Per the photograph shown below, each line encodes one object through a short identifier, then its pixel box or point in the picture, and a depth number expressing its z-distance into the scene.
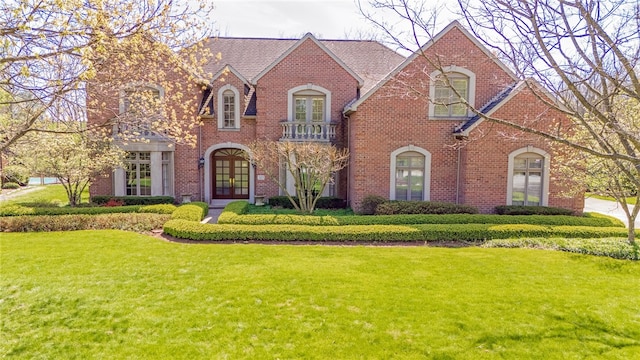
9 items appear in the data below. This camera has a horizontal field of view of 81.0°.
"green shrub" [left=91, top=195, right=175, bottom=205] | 16.17
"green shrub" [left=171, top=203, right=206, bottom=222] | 12.46
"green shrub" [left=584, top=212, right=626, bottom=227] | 12.47
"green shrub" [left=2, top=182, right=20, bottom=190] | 25.38
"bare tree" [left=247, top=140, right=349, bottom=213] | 13.53
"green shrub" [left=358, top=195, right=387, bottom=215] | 14.18
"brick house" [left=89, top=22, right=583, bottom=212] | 13.91
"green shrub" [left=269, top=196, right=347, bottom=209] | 16.19
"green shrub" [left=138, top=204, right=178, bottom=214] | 13.41
